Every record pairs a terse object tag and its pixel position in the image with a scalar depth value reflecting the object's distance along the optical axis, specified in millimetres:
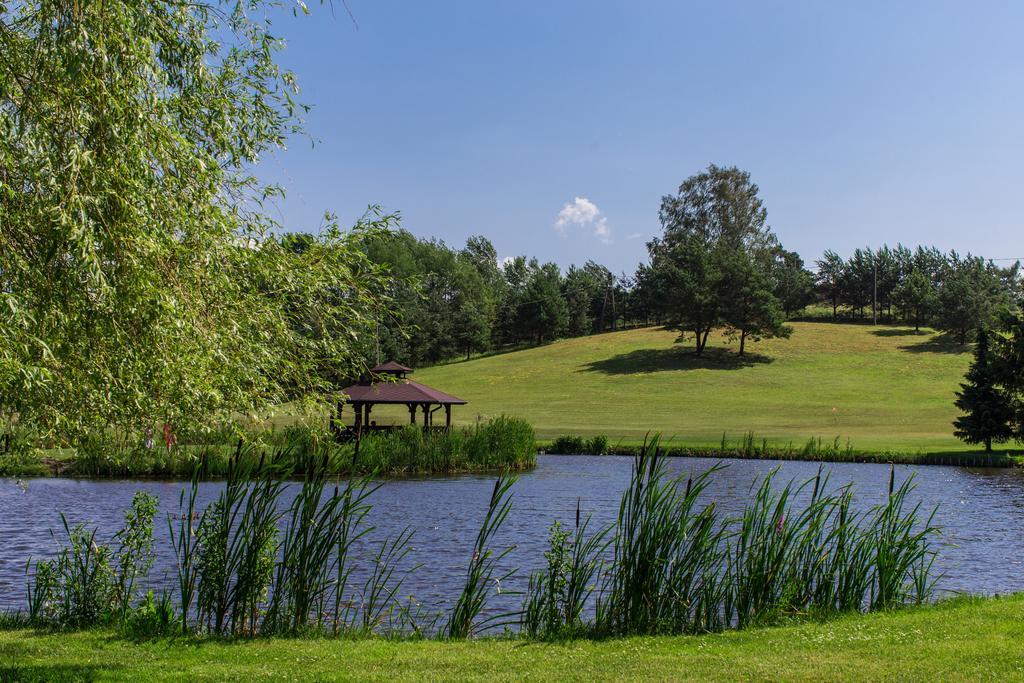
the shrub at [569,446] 40344
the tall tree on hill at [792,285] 101750
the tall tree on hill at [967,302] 80688
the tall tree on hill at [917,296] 90688
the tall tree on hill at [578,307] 104375
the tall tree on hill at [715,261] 75562
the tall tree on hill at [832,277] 108750
